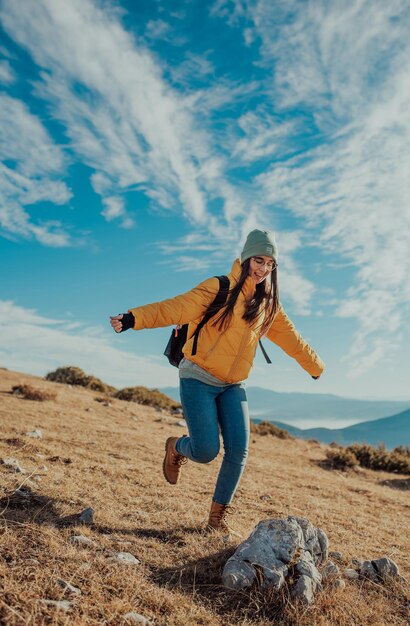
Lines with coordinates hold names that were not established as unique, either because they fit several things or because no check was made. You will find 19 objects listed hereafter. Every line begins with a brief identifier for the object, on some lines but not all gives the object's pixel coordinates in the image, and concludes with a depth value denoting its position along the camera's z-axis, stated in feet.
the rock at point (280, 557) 10.57
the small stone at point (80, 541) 11.47
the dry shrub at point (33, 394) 41.26
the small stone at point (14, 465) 16.72
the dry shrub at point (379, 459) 43.16
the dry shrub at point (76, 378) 65.92
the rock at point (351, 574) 12.31
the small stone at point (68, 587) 9.05
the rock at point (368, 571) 12.29
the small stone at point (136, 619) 8.56
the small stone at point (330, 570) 11.55
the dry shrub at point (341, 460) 40.06
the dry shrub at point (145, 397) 62.13
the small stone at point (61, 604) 8.36
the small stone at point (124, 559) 10.85
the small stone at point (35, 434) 24.21
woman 14.01
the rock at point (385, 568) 12.23
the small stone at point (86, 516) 13.26
